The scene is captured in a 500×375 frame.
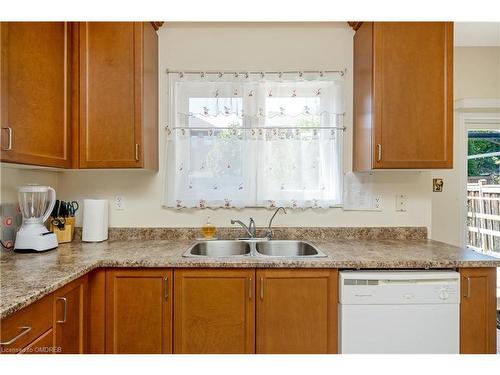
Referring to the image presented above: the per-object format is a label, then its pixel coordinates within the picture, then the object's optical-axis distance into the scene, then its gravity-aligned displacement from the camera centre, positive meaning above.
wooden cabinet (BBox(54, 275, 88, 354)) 1.23 -0.59
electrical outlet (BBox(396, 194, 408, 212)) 2.20 -0.10
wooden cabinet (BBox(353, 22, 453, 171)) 1.84 +0.59
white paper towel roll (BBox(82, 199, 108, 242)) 2.01 -0.23
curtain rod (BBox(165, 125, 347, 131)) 2.16 +0.45
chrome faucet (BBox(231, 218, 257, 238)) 2.10 -0.29
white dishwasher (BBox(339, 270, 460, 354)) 1.50 -0.63
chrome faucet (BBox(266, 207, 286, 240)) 2.11 -0.31
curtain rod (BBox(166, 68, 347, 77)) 2.18 +0.87
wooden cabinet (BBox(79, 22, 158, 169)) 1.87 +0.59
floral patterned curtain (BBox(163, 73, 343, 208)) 2.17 +0.33
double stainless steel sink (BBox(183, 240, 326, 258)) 2.06 -0.43
